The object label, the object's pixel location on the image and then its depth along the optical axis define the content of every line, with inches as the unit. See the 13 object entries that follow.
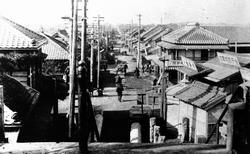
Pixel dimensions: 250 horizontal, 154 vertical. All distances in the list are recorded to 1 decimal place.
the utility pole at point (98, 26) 1245.4
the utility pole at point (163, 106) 738.2
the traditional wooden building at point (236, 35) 1546.5
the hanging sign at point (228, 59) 754.7
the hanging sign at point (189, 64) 880.0
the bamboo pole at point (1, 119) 306.0
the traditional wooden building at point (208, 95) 619.2
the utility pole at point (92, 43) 1144.6
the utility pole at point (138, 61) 1859.5
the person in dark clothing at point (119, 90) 1023.9
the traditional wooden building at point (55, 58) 1207.2
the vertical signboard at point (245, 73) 658.7
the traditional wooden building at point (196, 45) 1408.7
